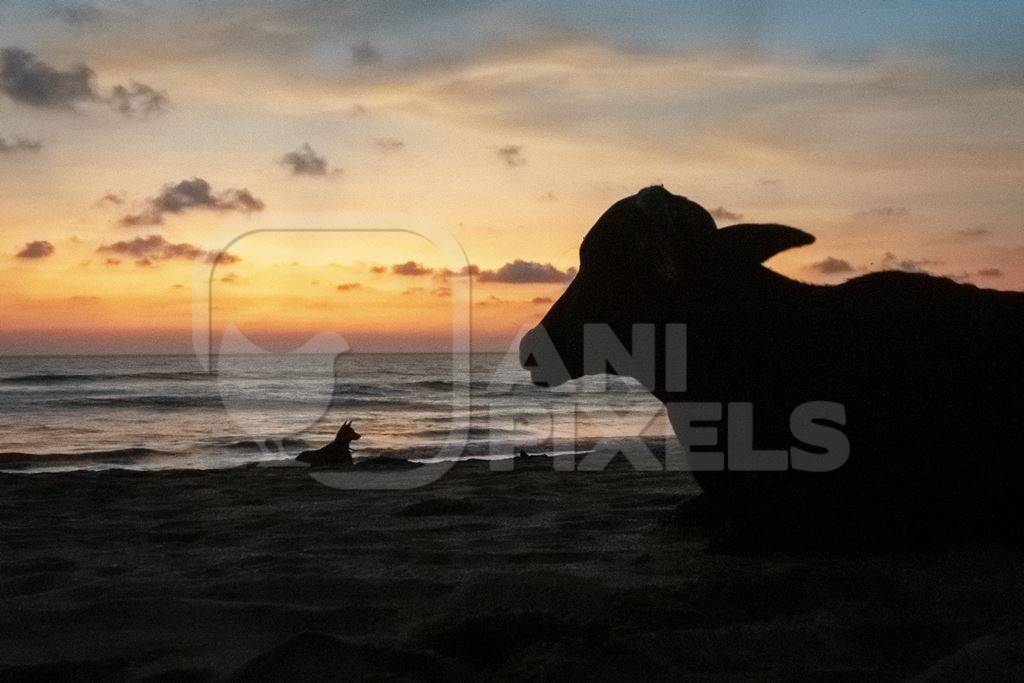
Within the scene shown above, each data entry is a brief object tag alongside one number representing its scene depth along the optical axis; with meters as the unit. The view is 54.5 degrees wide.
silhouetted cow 4.20
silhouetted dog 11.13
